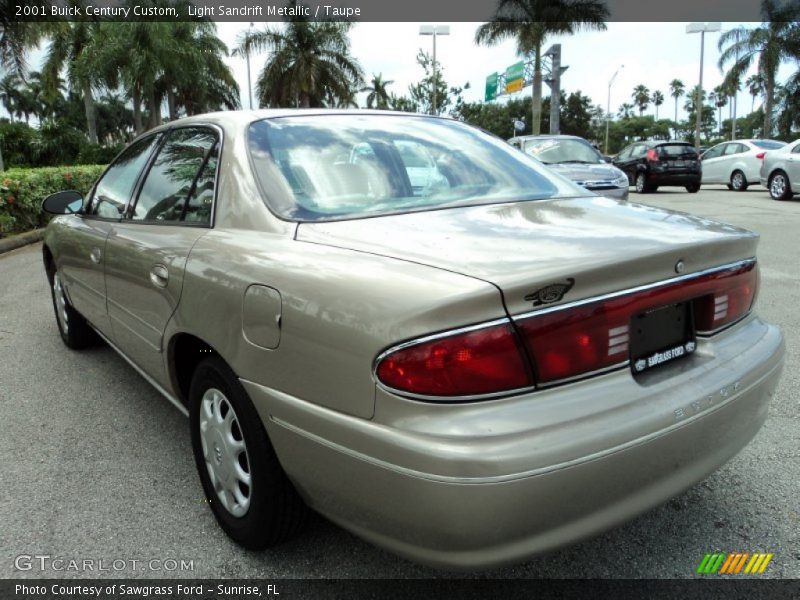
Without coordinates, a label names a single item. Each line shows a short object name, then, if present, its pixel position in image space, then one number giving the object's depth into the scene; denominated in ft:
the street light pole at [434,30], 113.70
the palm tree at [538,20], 95.25
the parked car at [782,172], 45.27
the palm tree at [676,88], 383.45
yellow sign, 111.16
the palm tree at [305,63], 114.11
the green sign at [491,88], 129.39
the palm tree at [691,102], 342.44
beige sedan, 5.02
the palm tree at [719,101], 341.99
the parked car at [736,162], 57.06
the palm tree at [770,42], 118.73
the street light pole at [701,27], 111.34
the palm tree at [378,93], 158.51
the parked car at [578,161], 33.99
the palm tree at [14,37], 59.77
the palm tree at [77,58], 98.73
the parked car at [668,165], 55.83
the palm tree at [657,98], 395.75
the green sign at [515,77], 106.11
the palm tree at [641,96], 387.96
